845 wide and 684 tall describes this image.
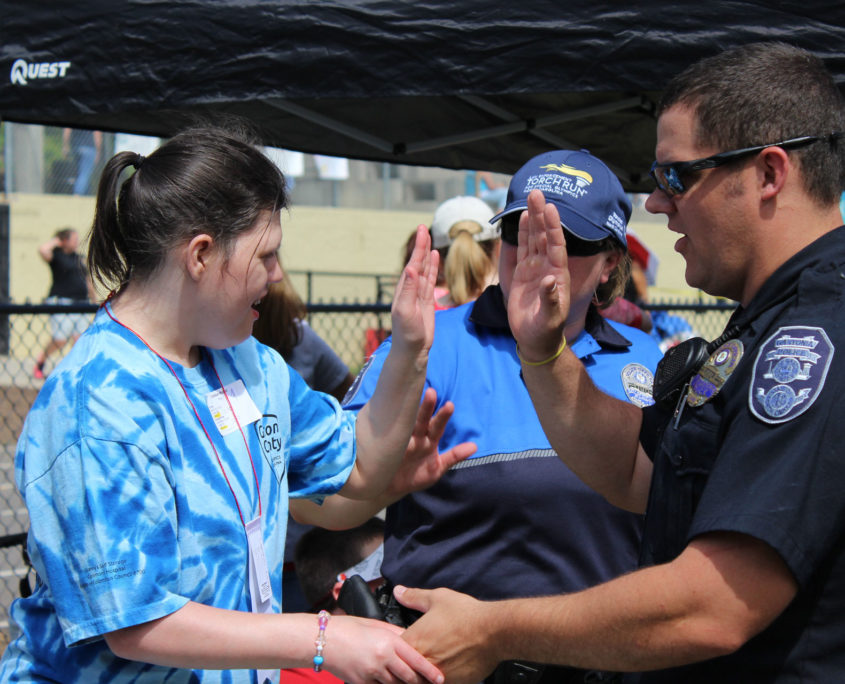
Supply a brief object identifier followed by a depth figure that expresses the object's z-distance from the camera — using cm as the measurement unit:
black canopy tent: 241
